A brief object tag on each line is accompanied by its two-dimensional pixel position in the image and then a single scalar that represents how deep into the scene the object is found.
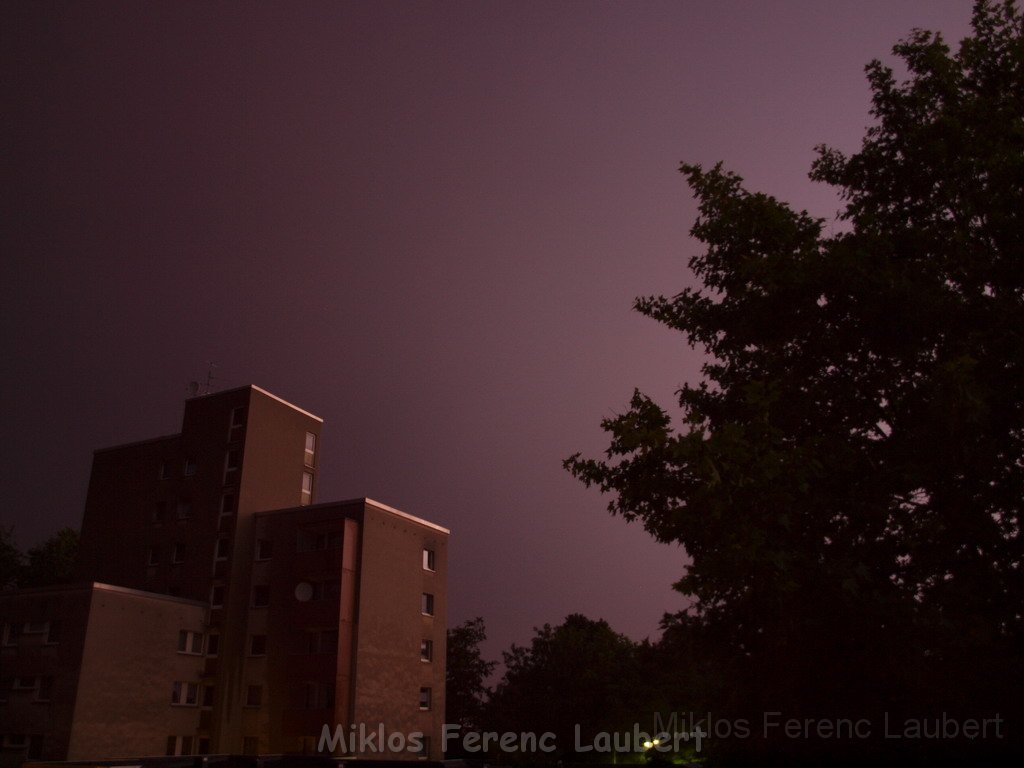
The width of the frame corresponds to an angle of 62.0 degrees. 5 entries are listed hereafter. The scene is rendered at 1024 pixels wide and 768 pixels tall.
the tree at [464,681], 72.75
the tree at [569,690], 66.88
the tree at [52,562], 65.88
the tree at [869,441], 10.68
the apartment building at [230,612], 37.03
